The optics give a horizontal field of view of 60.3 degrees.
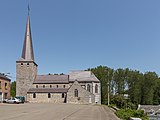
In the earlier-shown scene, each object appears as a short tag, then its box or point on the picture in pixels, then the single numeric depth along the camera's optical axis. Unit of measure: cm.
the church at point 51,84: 3997
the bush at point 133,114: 1069
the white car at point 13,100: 3036
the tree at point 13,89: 5773
